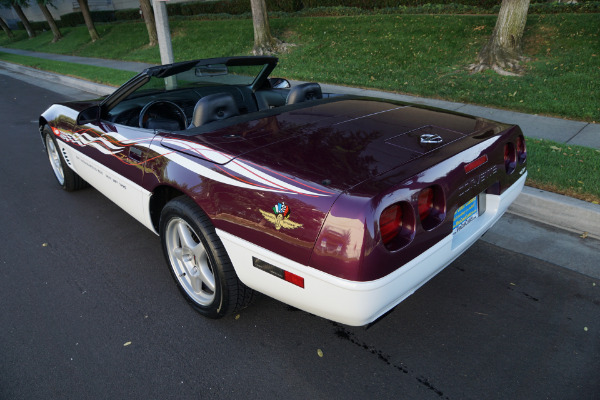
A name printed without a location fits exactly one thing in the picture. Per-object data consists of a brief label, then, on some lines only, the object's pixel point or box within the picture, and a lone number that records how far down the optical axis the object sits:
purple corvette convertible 1.92
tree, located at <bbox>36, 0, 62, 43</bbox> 26.37
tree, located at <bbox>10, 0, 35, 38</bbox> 30.57
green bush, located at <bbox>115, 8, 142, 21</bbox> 27.51
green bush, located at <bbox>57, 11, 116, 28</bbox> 30.02
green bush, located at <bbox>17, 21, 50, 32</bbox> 36.28
